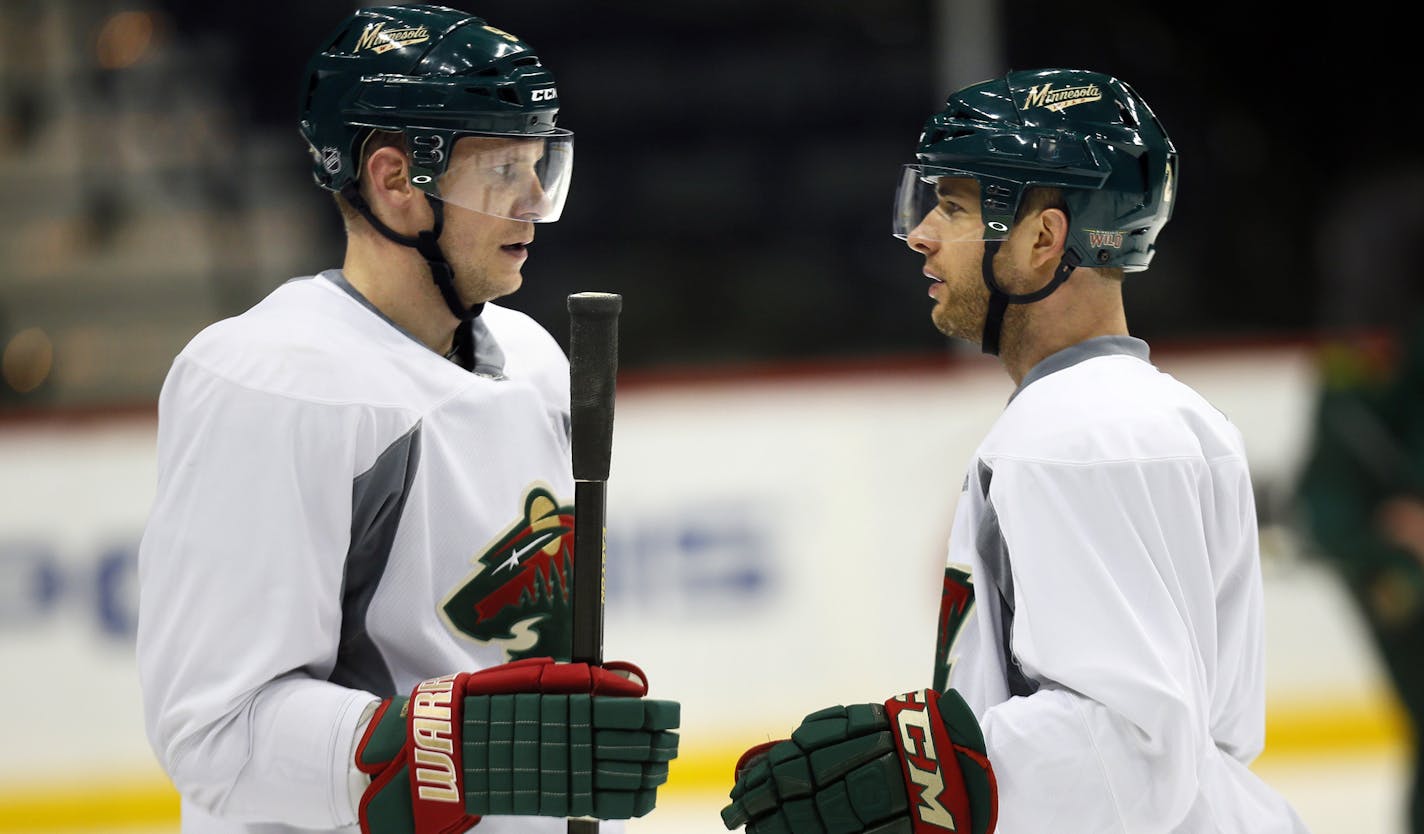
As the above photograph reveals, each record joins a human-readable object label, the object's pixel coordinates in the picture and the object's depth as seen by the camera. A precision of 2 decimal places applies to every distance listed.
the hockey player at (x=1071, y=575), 10.97
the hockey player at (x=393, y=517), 10.99
